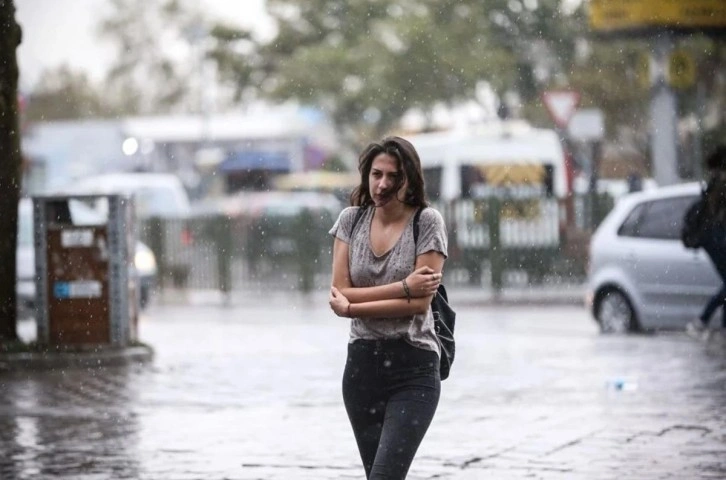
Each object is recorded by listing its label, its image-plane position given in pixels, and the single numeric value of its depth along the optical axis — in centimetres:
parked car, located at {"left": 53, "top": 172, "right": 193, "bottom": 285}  2895
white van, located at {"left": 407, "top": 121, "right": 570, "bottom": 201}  3170
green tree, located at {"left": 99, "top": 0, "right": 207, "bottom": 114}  7135
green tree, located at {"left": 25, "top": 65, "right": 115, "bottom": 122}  7144
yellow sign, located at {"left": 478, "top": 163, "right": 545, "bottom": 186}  3131
